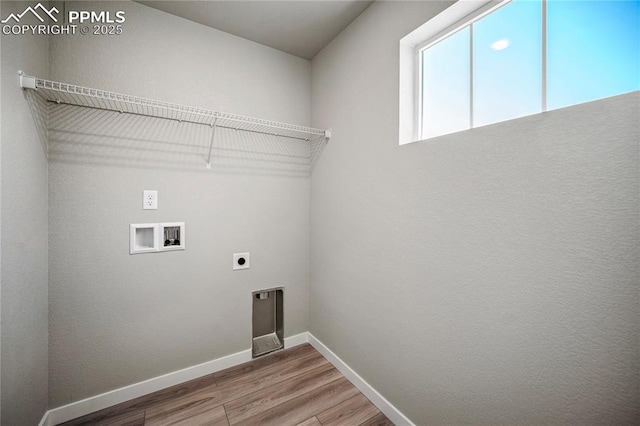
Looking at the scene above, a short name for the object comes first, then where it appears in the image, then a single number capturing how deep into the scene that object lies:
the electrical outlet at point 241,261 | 1.98
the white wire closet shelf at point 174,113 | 1.37
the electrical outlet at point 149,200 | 1.64
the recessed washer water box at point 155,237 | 1.62
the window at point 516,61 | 0.84
